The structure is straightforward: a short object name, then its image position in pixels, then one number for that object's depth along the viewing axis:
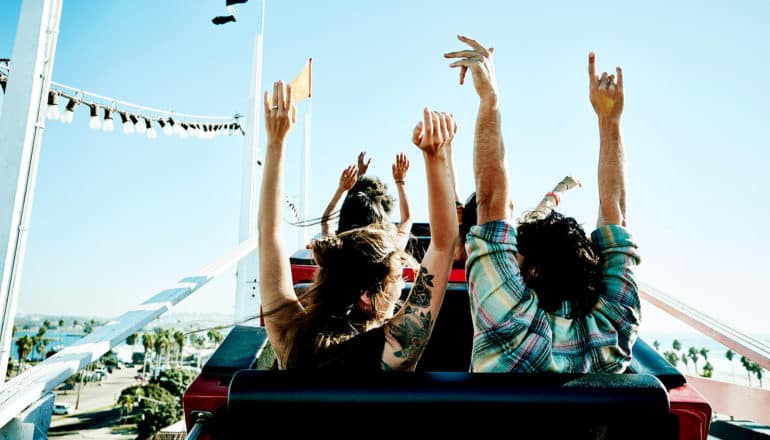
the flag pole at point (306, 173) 7.88
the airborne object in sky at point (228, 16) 5.51
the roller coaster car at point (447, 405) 0.77
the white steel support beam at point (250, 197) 4.89
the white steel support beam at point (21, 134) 2.28
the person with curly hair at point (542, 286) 1.22
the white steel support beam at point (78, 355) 1.37
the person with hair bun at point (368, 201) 2.17
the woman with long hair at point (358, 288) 1.22
